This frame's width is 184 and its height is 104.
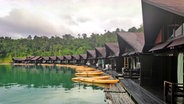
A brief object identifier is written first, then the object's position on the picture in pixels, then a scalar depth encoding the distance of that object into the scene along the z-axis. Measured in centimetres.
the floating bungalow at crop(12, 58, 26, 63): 4921
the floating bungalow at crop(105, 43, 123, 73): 1865
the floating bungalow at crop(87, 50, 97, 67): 2801
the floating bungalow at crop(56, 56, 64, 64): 4138
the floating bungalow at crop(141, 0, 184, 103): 561
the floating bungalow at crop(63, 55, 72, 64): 3900
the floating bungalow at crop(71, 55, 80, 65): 3627
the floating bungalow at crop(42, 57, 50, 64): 4490
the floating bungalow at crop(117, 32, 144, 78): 1134
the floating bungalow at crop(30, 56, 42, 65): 4538
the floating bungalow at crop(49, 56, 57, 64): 4289
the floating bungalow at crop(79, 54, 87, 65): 3321
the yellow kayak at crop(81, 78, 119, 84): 1104
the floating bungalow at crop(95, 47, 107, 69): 2340
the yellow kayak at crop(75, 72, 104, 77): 1568
